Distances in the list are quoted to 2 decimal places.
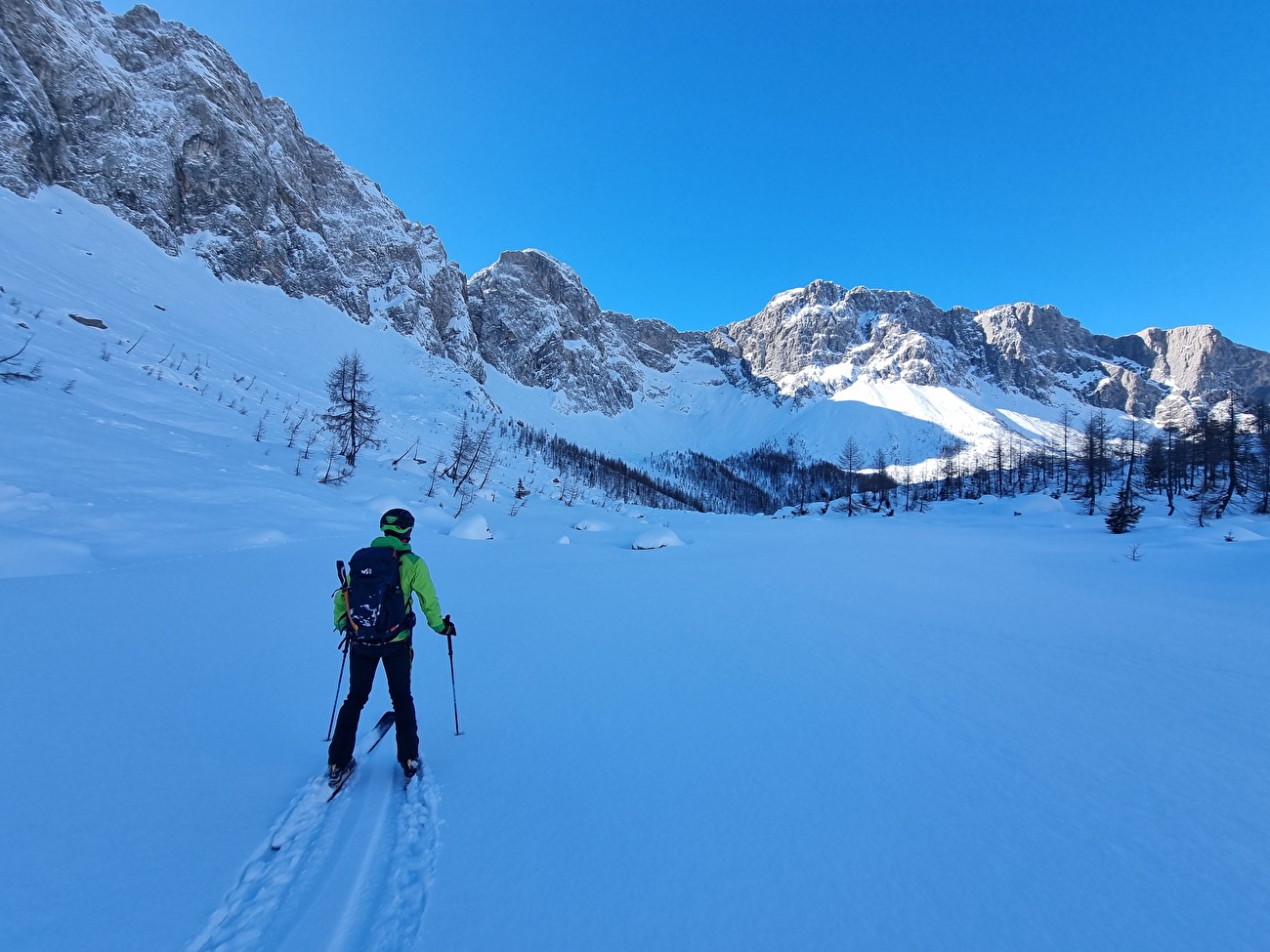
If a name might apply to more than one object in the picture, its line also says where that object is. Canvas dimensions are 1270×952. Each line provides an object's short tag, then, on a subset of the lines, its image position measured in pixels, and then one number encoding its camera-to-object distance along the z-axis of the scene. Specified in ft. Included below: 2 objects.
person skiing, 12.04
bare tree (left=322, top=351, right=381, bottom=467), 81.81
